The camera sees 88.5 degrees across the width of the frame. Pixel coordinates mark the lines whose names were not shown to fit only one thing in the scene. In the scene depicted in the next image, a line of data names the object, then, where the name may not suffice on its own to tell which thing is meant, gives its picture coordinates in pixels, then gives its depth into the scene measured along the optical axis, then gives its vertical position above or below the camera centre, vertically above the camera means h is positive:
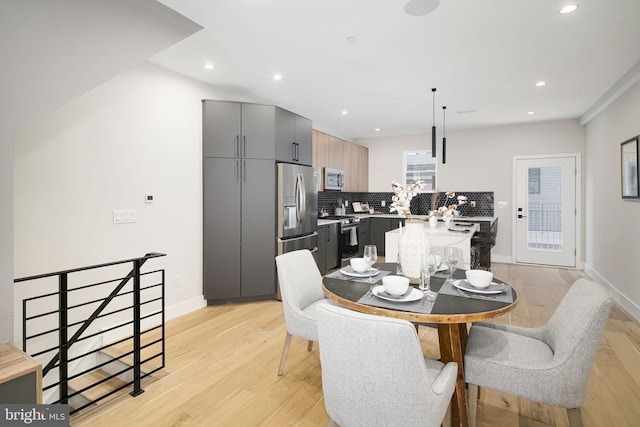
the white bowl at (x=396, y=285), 1.70 -0.41
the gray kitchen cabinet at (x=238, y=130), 3.74 +0.91
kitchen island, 3.71 -0.38
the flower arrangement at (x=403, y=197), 2.09 +0.06
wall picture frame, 3.42 +0.41
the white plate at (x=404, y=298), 1.66 -0.46
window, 6.90 +0.82
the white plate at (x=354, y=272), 2.18 -0.45
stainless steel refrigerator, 4.04 -0.01
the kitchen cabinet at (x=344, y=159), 5.72 +0.94
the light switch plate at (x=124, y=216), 2.95 -0.07
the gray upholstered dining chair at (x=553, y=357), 1.39 -0.73
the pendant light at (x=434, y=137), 4.06 +0.87
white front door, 5.76 -0.07
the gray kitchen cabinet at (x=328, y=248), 4.99 -0.66
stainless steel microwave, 5.84 +0.52
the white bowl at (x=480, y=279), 1.84 -0.41
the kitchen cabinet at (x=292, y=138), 4.05 +0.91
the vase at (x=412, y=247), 1.98 -0.24
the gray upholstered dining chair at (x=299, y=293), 2.17 -0.63
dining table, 1.51 -0.48
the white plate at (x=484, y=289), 1.78 -0.46
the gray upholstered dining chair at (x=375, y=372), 1.10 -0.58
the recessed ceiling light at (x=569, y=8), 2.29 +1.40
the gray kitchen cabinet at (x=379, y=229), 6.61 -0.45
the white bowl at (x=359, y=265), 2.25 -0.40
